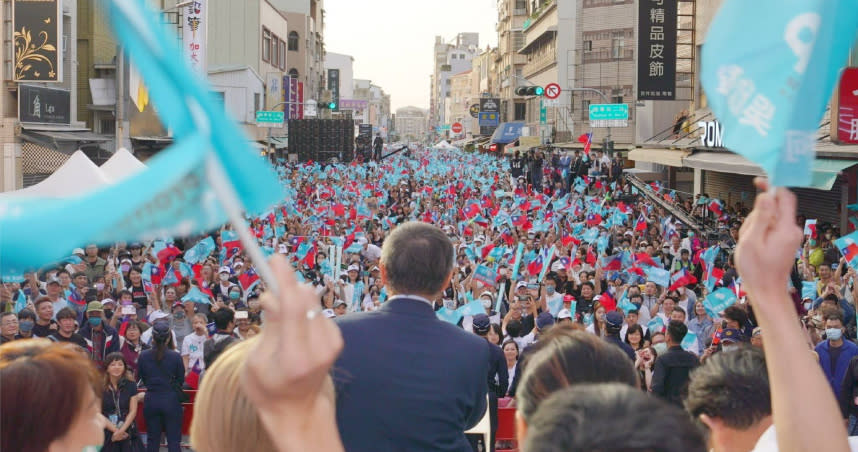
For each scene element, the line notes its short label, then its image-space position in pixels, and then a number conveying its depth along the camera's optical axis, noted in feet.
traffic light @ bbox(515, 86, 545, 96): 106.77
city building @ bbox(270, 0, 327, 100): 261.85
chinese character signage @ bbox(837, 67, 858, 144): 47.65
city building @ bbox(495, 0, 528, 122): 291.79
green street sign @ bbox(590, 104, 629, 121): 115.34
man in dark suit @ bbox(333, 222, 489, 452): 10.36
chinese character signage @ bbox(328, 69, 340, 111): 379.16
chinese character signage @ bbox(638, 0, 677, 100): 104.32
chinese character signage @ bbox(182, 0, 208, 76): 107.14
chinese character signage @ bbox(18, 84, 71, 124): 77.51
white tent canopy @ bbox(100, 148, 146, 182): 51.16
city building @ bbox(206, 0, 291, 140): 162.20
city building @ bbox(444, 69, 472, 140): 610.65
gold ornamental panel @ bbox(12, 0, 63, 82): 73.15
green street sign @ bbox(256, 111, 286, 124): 145.38
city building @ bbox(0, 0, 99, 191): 73.72
